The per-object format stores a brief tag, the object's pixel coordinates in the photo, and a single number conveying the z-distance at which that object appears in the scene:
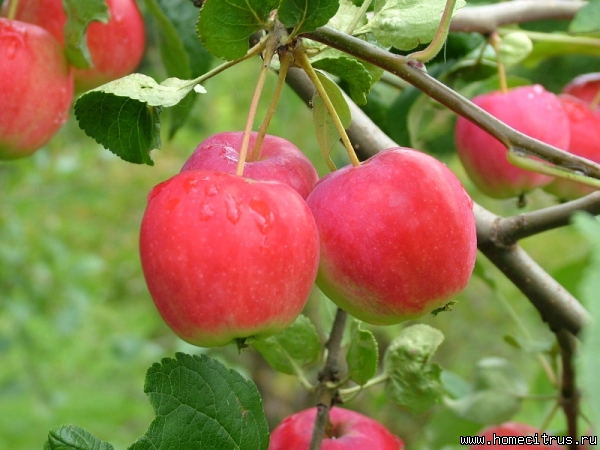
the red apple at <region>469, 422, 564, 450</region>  0.59
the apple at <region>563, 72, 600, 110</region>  0.64
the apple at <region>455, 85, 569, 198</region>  0.58
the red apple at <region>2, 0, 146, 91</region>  0.55
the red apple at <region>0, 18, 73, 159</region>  0.52
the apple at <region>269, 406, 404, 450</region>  0.51
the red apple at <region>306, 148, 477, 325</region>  0.45
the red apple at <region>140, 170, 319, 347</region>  0.43
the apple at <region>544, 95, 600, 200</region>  0.60
